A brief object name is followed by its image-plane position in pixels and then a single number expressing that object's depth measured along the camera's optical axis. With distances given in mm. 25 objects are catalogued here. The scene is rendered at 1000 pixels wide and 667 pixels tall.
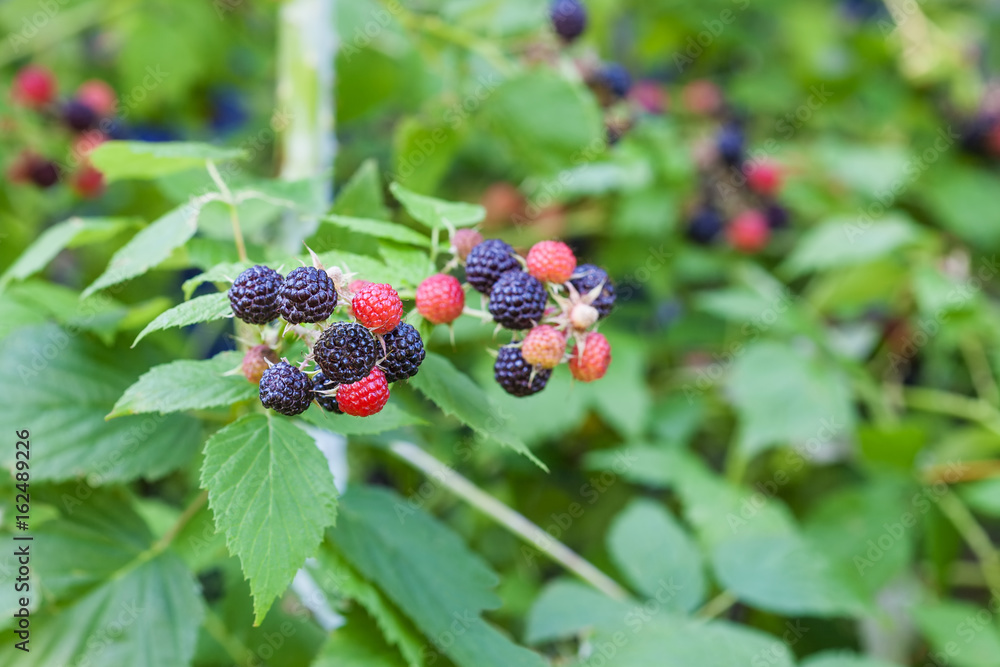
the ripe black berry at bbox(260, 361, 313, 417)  397
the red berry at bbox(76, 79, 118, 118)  733
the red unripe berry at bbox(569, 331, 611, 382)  427
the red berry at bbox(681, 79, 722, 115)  952
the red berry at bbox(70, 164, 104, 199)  746
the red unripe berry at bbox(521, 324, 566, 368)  419
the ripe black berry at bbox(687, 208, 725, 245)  841
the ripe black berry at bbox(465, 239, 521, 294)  429
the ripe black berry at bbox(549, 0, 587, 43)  617
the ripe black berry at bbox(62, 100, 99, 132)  709
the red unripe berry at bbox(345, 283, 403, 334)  400
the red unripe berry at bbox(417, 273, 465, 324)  421
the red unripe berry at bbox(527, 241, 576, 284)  428
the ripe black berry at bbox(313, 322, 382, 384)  395
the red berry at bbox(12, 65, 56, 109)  736
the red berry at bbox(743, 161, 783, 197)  877
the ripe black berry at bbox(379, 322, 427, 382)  405
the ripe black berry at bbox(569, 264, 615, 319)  433
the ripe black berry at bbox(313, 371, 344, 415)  406
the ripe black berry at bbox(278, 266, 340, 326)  393
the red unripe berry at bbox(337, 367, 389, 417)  399
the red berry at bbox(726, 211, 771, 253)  858
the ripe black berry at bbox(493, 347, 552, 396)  426
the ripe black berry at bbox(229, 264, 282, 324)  397
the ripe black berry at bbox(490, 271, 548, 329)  419
